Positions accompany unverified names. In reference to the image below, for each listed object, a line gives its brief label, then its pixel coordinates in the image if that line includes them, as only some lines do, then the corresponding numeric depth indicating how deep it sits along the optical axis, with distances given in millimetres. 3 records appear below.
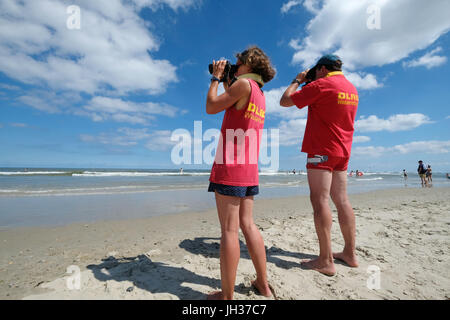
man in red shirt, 2158
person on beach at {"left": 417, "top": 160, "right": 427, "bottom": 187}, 17245
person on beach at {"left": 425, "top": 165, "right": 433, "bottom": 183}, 18131
